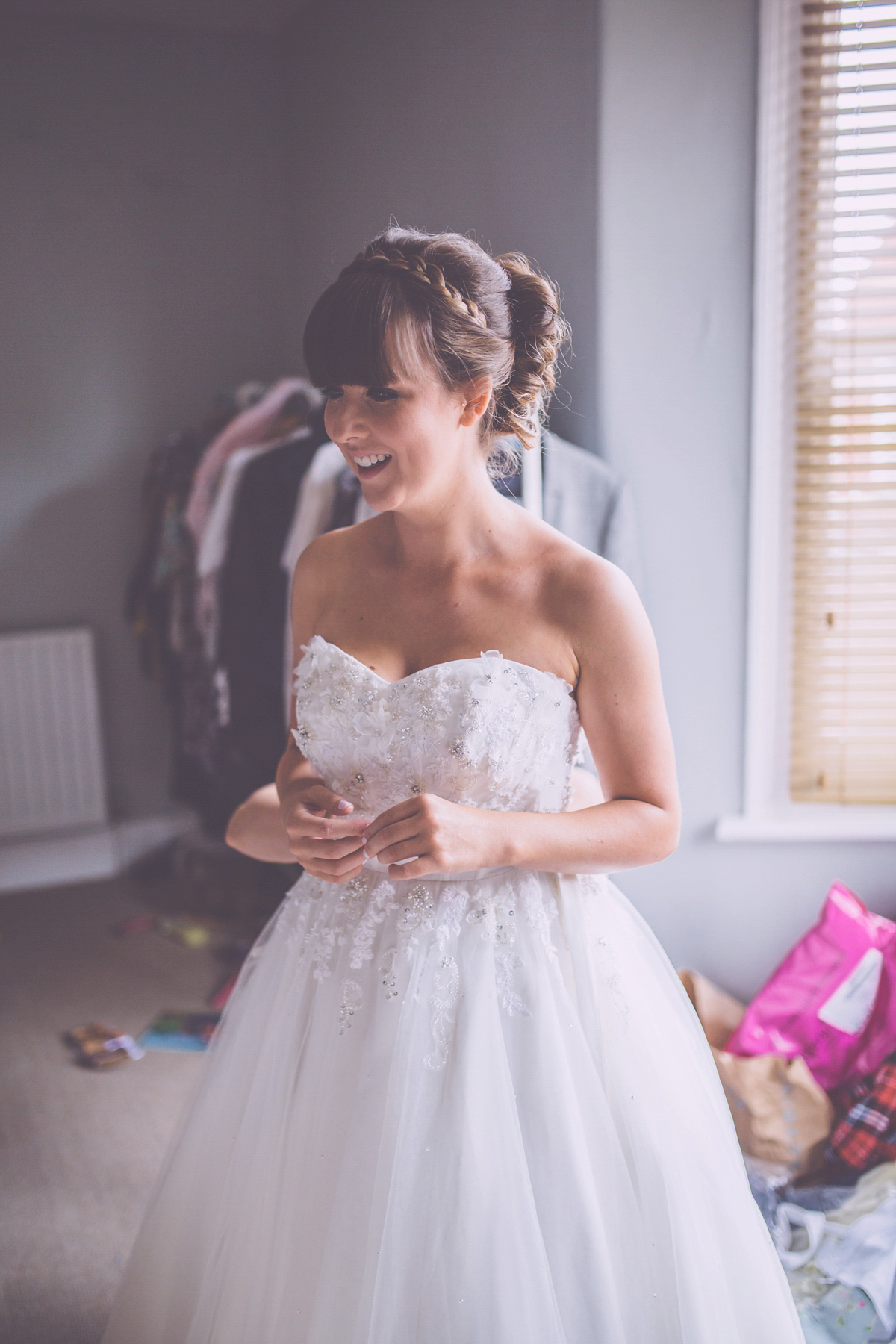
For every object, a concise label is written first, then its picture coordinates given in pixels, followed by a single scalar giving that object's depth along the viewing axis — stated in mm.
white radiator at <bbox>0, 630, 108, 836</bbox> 3125
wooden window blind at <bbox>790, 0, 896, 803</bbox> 1753
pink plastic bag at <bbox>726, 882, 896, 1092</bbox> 1747
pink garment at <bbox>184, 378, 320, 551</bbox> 2662
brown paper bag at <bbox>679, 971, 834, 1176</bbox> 1682
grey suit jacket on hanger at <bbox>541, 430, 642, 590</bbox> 1812
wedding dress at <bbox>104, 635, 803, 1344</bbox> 907
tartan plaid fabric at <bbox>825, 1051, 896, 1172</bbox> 1635
